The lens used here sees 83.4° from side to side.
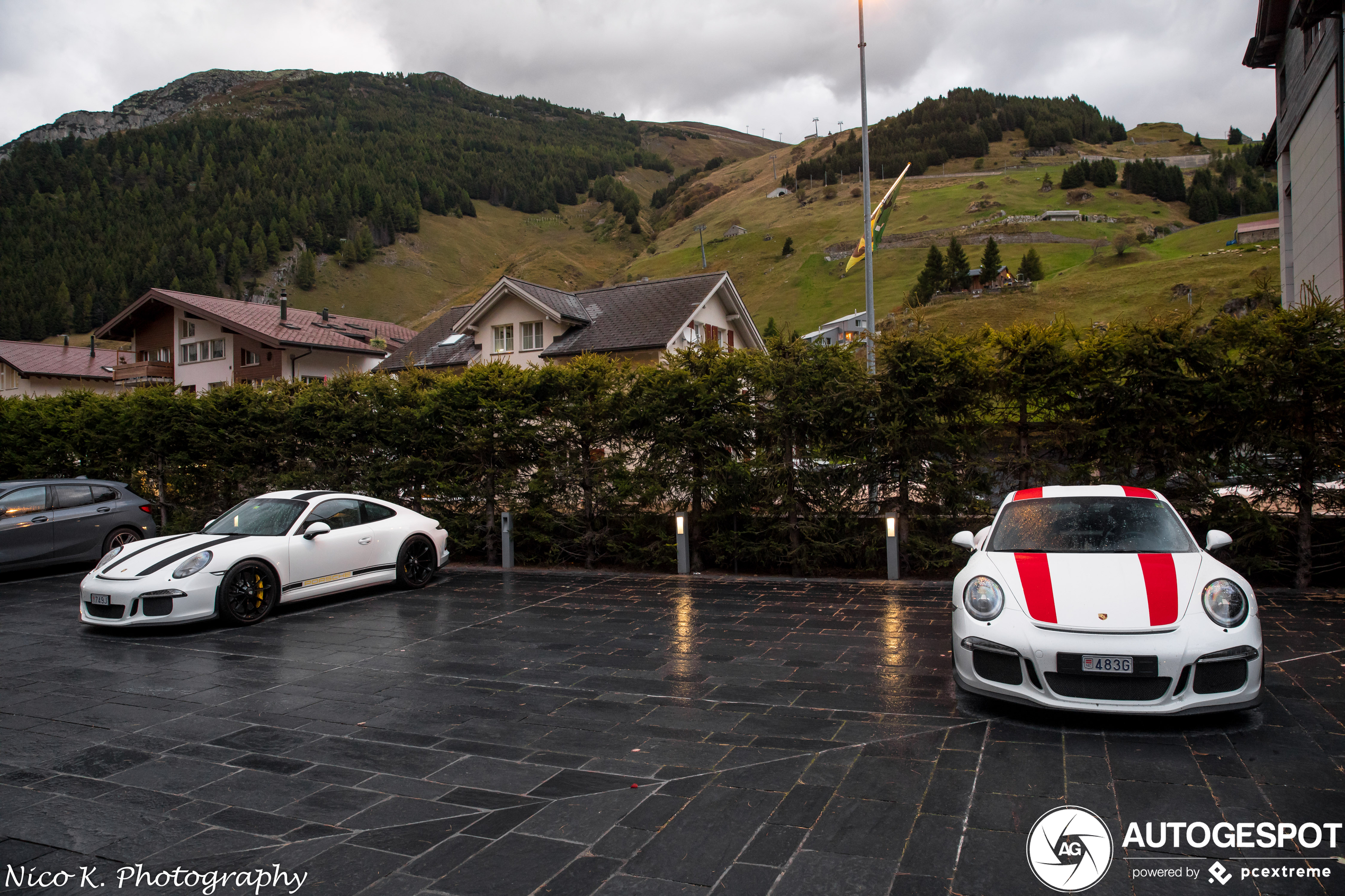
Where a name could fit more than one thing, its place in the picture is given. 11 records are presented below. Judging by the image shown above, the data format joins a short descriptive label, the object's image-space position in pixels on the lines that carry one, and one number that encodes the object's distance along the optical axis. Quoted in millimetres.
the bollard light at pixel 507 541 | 12219
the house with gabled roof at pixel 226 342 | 39594
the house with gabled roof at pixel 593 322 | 34250
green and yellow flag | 18055
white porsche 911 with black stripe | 7973
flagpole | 16594
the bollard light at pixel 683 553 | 11055
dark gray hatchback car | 11828
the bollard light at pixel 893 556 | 9945
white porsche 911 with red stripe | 4375
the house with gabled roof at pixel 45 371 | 48844
